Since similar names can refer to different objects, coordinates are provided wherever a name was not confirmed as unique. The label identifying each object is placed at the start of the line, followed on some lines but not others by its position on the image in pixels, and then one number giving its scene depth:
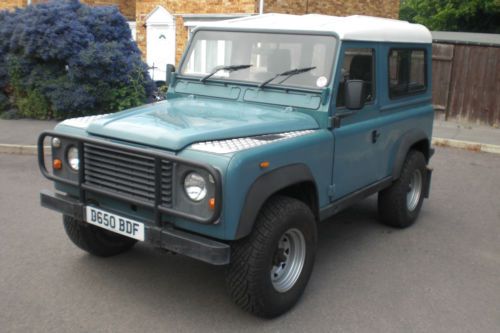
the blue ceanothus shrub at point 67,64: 11.12
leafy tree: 23.19
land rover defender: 3.50
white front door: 16.94
